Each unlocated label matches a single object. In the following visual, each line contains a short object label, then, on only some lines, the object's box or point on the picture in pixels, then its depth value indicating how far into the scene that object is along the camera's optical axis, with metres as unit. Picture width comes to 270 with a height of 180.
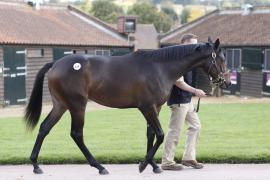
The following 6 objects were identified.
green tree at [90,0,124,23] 68.74
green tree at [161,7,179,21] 96.88
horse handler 8.41
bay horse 8.05
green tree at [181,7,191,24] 88.75
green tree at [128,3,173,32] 68.38
